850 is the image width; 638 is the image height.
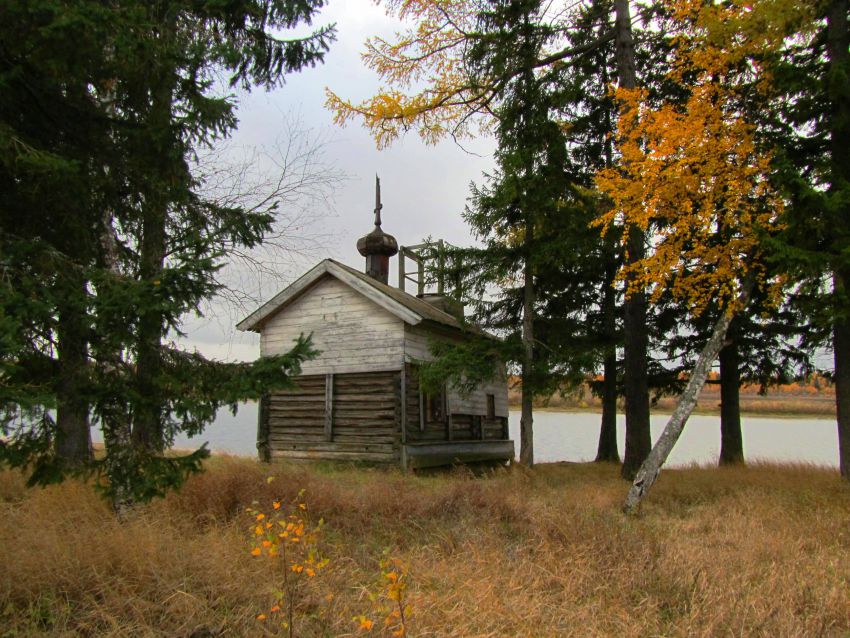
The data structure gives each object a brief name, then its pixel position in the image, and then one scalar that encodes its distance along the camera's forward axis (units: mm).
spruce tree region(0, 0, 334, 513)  5051
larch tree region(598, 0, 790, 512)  9578
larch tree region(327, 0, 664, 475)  12359
